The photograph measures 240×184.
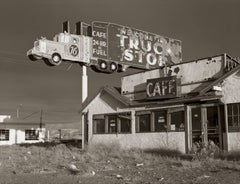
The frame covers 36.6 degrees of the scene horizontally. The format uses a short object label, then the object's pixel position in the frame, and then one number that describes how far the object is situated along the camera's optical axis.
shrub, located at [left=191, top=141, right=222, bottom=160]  17.31
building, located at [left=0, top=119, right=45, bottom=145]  45.41
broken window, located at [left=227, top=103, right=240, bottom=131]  18.33
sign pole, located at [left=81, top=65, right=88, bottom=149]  29.37
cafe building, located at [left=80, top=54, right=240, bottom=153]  18.88
